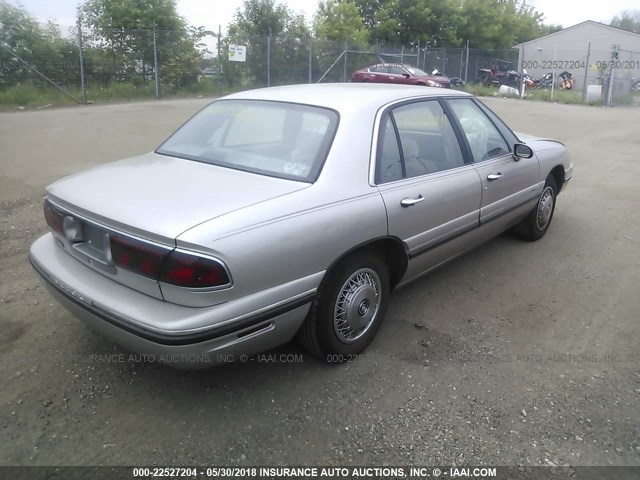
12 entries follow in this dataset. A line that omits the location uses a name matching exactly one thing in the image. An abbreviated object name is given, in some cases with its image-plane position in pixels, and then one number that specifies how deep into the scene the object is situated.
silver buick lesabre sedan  2.42
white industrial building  35.91
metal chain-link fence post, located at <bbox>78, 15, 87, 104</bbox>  17.44
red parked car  23.00
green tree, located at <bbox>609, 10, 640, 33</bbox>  80.69
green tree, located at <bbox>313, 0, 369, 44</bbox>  33.09
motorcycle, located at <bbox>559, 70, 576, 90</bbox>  32.72
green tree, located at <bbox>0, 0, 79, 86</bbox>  16.75
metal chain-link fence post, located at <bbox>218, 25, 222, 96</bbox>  21.25
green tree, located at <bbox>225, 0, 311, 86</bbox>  22.55
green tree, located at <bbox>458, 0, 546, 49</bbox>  40.22
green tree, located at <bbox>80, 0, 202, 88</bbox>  18.86
